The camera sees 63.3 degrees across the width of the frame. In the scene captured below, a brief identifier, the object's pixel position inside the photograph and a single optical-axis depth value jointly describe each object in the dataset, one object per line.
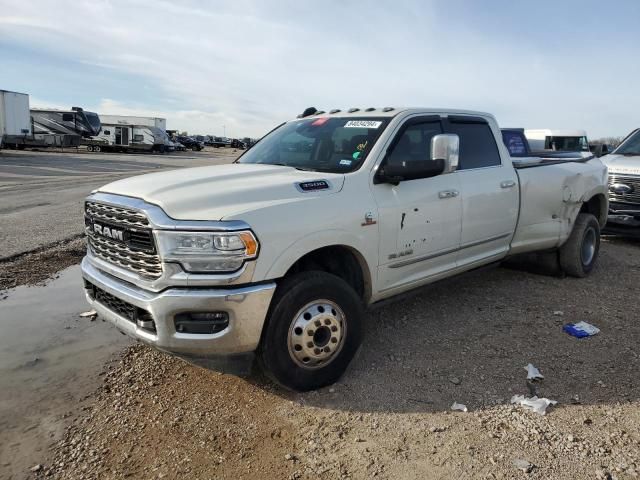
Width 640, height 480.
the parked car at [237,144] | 72.21
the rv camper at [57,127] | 36.03
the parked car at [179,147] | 48.05
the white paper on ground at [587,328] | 4.55
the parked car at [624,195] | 8.05
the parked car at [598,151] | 8.50
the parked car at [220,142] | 74.50
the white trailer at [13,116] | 29.23
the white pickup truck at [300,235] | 3.00
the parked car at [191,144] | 55.94
